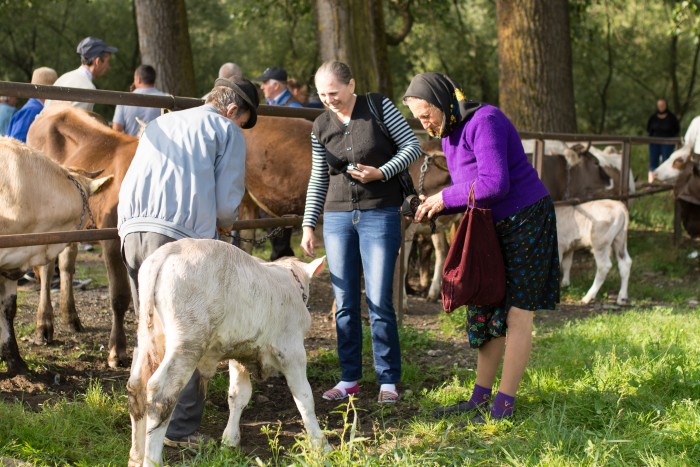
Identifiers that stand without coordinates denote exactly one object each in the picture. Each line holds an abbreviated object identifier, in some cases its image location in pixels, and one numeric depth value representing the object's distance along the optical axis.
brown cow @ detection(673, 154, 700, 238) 10.88
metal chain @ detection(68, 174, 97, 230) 5.17
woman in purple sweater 4.04
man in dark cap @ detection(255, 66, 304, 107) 8.70
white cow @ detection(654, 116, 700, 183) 11.31
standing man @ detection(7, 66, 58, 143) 7.92
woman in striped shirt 4.66
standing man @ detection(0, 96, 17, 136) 9.45
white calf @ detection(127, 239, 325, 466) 3.33
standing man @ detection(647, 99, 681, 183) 17.58
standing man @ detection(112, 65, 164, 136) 7.59
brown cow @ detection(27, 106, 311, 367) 5.57
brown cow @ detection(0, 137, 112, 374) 4.89
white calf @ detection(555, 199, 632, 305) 9.02
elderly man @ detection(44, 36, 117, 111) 7.34
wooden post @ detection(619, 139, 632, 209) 10.27
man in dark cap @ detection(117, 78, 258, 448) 3.74
